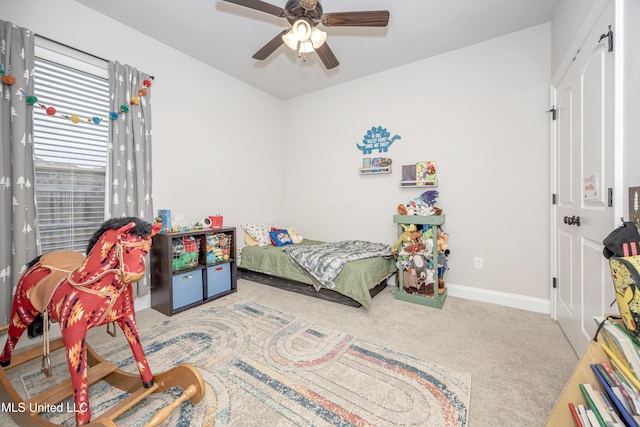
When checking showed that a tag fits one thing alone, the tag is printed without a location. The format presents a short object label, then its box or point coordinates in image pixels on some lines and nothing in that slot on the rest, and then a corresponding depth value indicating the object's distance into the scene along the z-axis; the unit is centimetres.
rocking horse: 110
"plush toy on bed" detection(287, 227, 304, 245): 361
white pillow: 345
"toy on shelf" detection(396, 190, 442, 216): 265
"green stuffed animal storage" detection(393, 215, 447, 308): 249
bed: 241
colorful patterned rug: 123
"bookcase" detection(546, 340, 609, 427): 77
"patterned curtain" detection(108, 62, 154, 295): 227
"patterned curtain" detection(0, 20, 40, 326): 173
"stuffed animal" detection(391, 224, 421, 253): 262
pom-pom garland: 173
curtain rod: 194
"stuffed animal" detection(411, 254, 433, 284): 258
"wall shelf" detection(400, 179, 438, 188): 286
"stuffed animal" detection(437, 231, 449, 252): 259
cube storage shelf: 239
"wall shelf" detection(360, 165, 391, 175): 320
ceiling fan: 160
